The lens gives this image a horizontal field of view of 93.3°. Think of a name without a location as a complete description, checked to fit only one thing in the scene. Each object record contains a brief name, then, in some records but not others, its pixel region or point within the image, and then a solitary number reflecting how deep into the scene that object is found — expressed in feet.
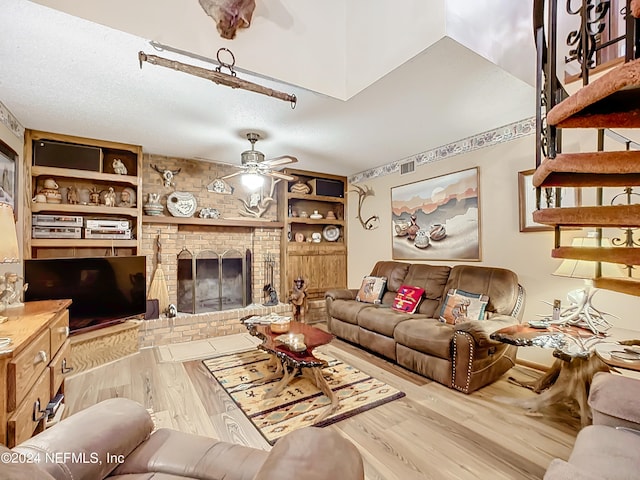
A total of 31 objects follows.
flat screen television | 9.37
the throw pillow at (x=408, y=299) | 11.96
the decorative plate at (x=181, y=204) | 13.69
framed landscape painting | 11.84
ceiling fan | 10.76
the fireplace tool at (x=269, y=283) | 15.62
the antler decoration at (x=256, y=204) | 15.87
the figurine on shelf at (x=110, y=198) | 12.09
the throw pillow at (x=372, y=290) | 13.43
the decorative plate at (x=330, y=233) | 17.83
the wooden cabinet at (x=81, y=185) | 10.85
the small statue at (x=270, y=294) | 15.57
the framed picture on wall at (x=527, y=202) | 9.90
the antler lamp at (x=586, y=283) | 7.03
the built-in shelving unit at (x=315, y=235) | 16.29
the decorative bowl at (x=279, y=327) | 9.32
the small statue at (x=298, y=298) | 15.24
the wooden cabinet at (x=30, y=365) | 3.89
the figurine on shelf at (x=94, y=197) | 12.05
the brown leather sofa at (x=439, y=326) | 8.52
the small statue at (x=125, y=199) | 12.55
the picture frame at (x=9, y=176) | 8.30
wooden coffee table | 7.61
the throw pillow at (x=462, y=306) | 9.89
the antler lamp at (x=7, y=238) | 4.77
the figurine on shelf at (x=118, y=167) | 12.38
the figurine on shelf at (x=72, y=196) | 11.75
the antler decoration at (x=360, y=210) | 16.28
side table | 6.63
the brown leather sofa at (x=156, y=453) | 2.51
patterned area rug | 7.16
